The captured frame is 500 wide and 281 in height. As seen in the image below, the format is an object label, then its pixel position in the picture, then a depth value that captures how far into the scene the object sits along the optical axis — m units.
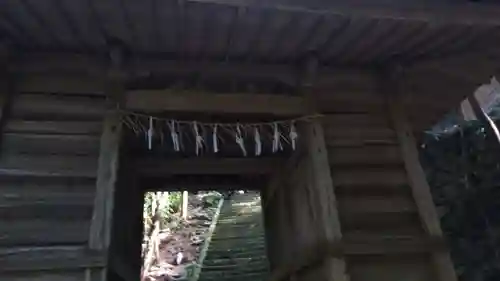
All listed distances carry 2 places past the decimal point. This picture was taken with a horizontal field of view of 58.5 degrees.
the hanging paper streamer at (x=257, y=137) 3.02
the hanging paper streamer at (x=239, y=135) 3.07
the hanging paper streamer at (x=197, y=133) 2.95
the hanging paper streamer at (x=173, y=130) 2.80
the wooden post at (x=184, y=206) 11.01
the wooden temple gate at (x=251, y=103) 2.41
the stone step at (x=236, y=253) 6.58
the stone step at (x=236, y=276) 5.94
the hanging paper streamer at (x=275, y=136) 3.03
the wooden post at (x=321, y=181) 2.54
